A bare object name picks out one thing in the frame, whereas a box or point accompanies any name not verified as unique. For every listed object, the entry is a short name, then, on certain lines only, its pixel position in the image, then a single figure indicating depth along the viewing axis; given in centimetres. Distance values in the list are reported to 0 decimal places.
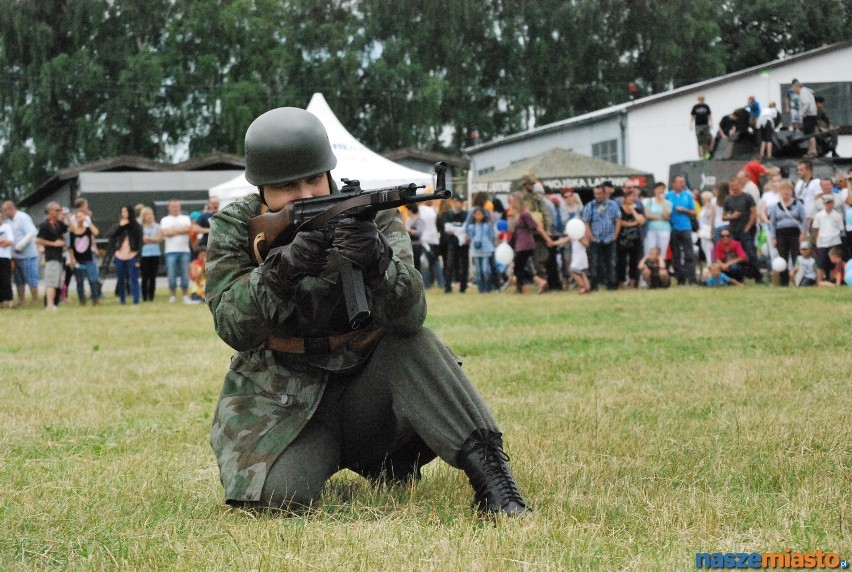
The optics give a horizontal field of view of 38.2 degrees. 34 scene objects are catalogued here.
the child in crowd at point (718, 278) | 2041
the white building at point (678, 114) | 3881
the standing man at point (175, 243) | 2277
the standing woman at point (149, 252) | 2281
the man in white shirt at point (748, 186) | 2077
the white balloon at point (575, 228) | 2088
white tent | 2372
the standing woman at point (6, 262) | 2161
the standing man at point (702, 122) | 3011
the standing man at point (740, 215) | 2050
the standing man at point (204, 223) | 2222
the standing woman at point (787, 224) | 1977
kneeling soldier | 422
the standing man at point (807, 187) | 2008
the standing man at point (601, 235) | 2073
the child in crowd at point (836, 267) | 1897
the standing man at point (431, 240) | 2341
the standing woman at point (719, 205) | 2100
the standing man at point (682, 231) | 2119
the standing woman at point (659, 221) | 2108
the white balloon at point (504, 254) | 2189
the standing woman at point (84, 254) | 2252
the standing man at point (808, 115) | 2483
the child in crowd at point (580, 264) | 2067
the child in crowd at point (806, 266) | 1938
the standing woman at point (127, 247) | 2248
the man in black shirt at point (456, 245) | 2327
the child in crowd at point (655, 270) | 2073
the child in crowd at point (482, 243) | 2233
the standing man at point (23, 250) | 2236
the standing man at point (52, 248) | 2183
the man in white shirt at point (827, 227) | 1867
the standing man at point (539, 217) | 2155
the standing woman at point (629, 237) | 2091
